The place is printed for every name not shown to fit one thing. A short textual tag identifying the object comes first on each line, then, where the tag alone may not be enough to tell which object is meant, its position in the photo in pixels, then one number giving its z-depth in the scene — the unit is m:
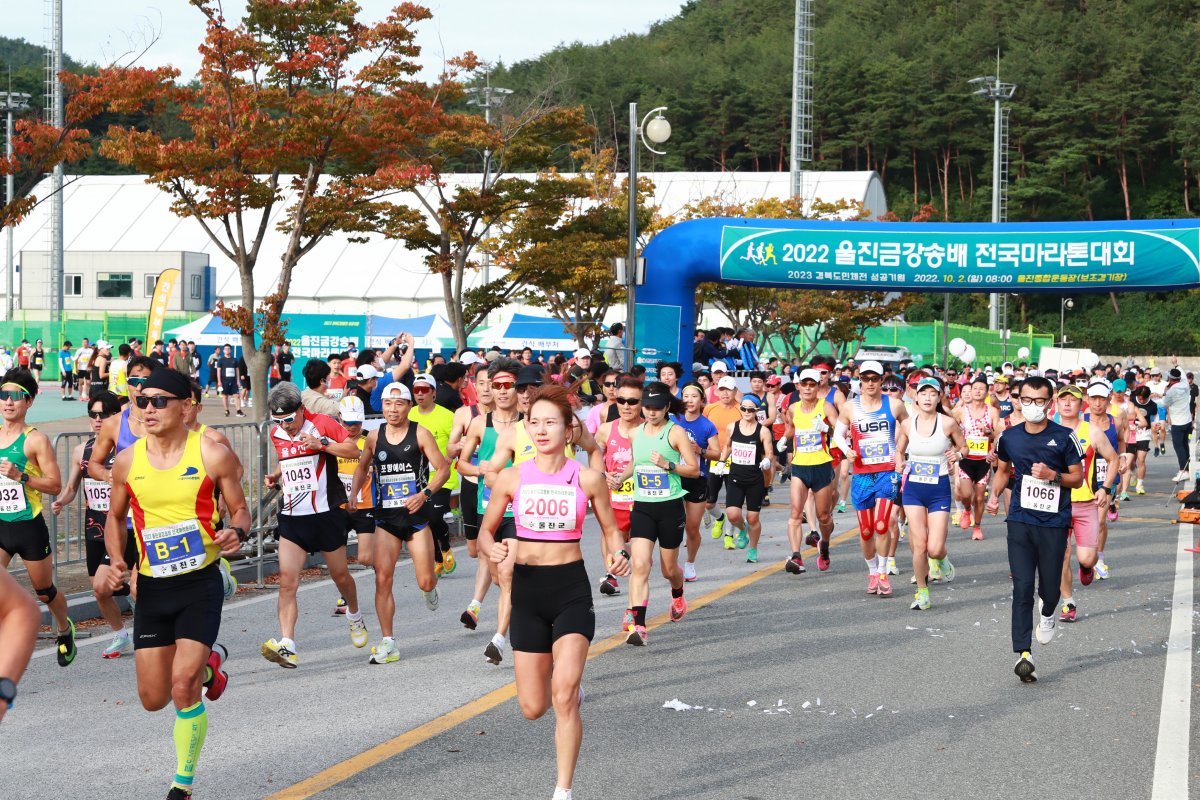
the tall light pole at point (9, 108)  45.50
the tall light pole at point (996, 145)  54.97
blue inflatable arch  22.98
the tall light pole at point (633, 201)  22.89
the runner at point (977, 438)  14.88
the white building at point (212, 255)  53.72
